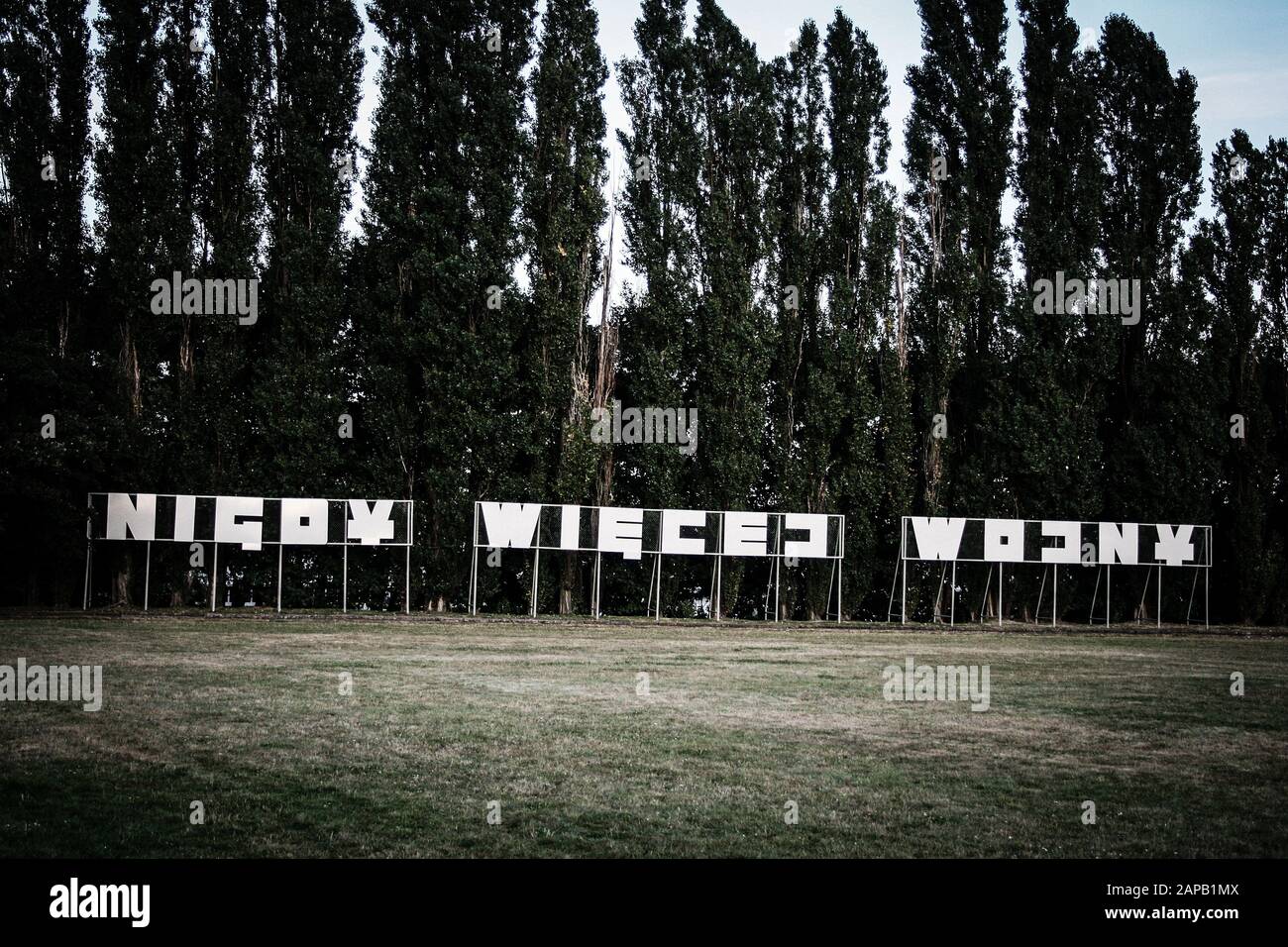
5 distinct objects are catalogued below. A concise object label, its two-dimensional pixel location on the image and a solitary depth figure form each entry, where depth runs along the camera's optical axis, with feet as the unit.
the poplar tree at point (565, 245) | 103.86
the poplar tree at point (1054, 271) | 108.58
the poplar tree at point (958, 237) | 111.75
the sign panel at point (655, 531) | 96.94
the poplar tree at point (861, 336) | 108.37
